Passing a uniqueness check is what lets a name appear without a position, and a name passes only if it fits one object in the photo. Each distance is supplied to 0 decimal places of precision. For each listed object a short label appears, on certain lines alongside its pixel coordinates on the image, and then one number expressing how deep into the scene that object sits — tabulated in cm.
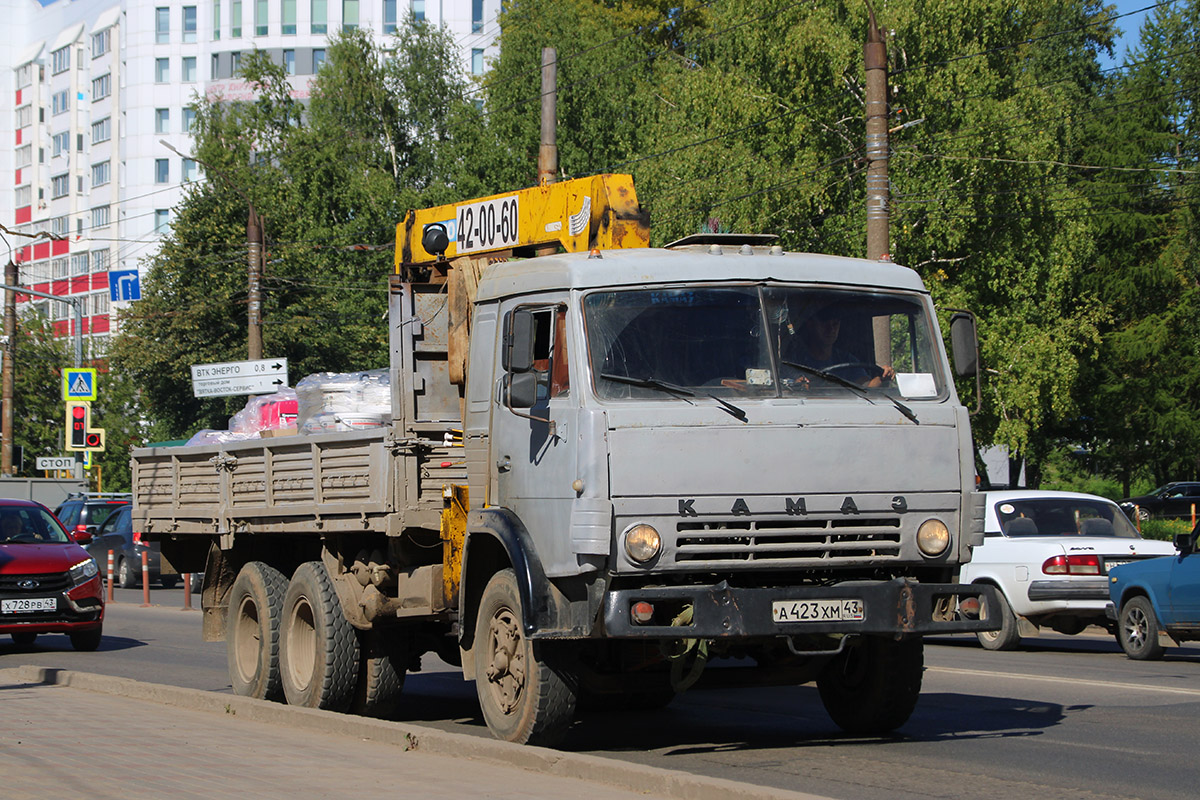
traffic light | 3534
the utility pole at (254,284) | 3138
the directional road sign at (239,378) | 3125
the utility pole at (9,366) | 4738
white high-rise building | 9081
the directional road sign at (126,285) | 4762
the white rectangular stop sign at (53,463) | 4041
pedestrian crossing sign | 3538
